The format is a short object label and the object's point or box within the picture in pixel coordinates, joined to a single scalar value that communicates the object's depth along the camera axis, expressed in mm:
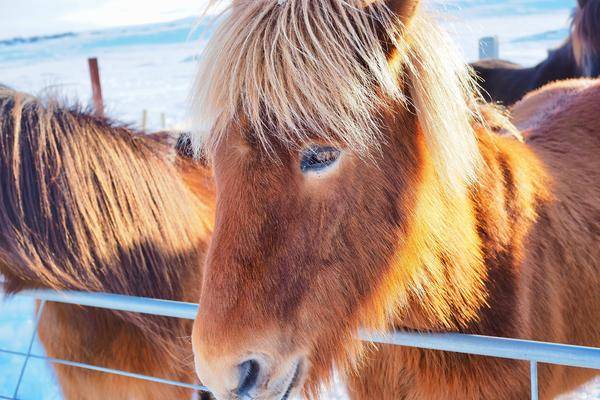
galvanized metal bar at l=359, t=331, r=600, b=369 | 1097
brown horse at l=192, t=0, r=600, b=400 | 1245
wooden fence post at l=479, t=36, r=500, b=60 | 6680
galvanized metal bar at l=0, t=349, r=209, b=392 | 1452
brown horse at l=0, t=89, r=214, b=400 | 1989
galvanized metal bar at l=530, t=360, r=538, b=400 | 1218
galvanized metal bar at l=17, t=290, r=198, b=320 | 1419
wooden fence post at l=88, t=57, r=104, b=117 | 6198
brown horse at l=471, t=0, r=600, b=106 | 4828
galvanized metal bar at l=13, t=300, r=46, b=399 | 1811
